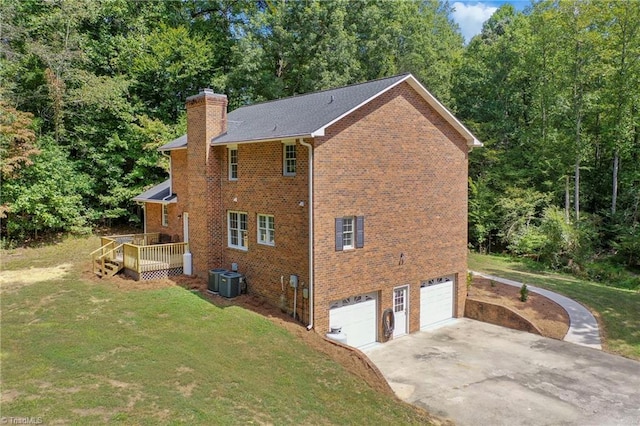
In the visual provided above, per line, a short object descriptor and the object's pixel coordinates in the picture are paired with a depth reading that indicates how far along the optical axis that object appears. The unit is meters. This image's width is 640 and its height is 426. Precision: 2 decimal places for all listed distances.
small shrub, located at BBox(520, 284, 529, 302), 18.08
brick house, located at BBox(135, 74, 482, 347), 13.86
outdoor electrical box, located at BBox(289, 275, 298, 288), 14.14
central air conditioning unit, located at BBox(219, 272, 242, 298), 15.77
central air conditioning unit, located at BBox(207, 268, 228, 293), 16.20
